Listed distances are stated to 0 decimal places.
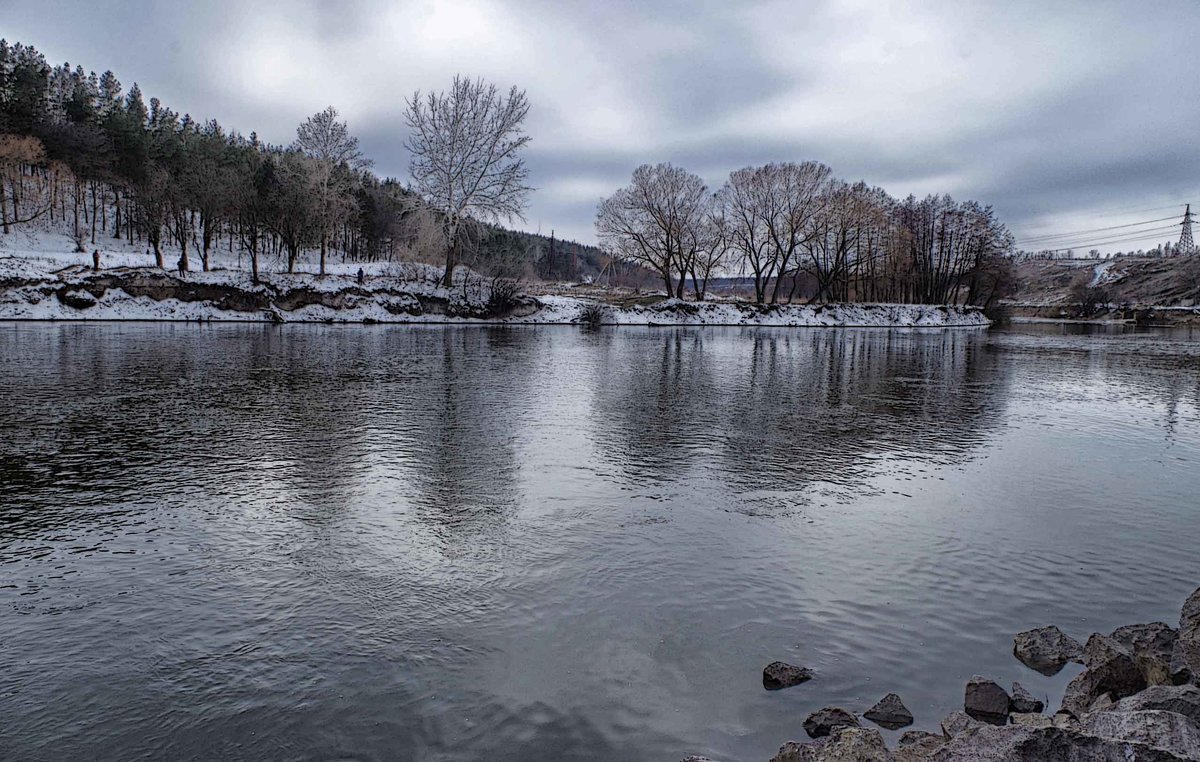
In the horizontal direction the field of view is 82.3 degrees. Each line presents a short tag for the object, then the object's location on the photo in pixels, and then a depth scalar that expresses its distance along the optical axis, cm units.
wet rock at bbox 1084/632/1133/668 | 409
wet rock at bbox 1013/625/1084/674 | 434
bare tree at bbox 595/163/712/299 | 6225
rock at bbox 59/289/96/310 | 4103
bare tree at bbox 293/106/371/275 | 5712
